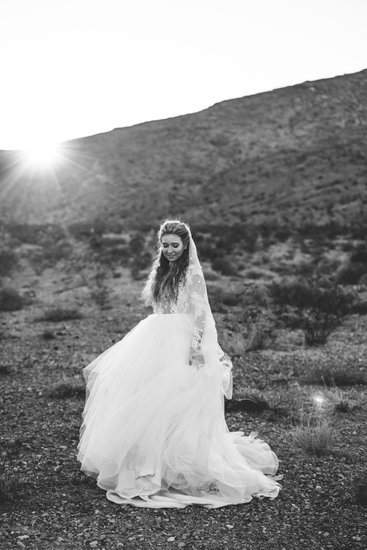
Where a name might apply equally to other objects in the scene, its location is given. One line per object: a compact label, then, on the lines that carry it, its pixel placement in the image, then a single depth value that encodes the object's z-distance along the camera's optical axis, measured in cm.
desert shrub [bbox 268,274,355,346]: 927
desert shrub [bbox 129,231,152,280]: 1771
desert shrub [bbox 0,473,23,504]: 396
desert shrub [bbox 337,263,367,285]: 1476
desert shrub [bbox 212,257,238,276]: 1706
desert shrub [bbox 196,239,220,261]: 2017
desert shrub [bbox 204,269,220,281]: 1614
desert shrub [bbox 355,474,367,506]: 405
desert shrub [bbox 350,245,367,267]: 1769
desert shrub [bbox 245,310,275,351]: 887
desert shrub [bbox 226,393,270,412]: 616
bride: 402
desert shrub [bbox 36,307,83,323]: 1152
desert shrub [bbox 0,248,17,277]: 1778
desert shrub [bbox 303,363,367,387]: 706
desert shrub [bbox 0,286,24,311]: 1270
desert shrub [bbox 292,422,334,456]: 490
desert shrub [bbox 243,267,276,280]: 1648
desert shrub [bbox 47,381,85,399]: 657
